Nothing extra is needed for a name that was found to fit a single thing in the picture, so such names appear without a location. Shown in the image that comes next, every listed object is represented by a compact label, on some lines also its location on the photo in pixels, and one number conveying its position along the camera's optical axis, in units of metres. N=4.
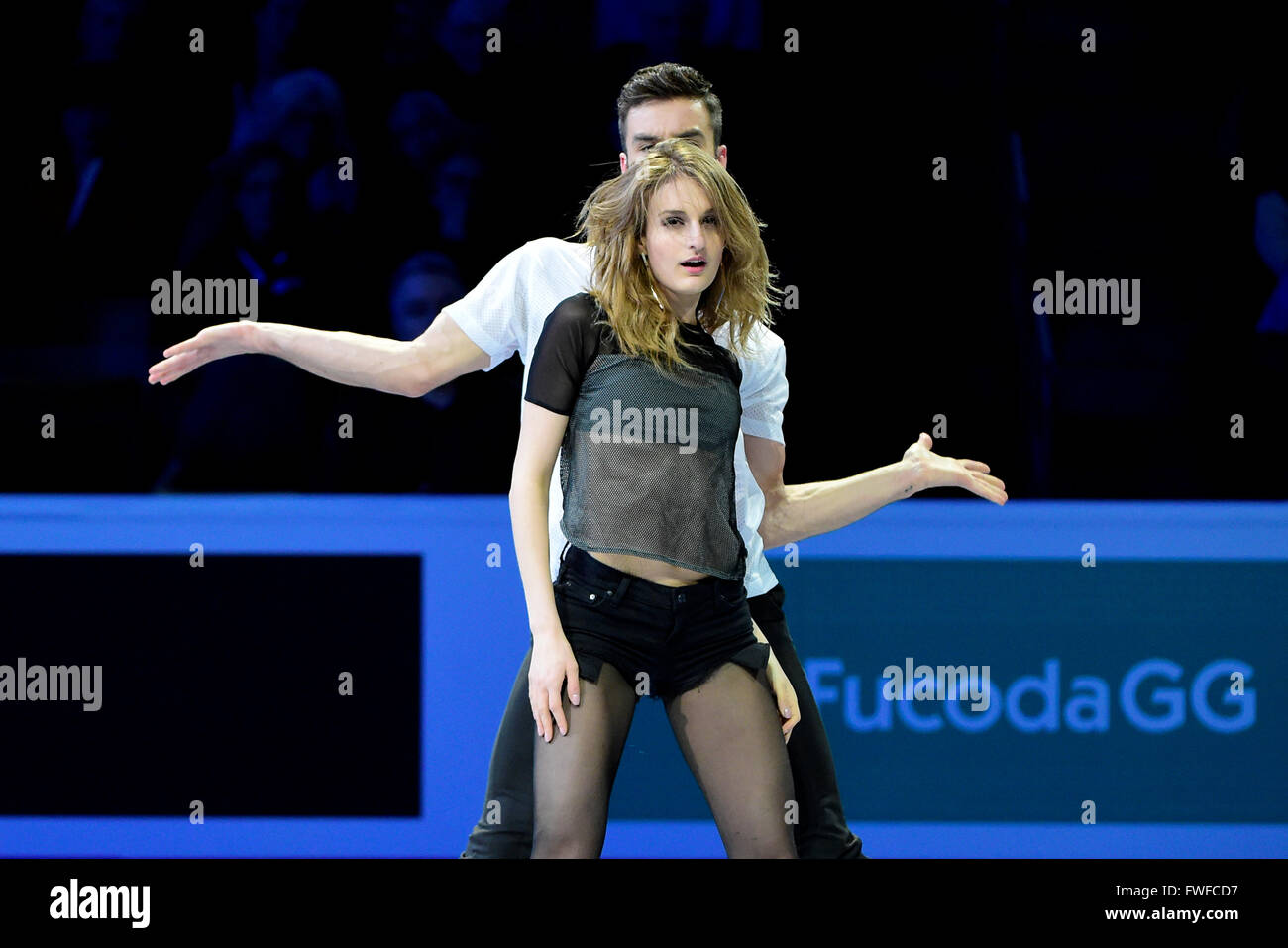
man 6.09
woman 5.20
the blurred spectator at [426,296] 9.69
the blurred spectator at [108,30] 10.31
